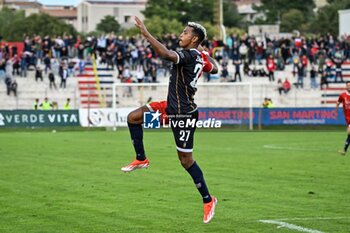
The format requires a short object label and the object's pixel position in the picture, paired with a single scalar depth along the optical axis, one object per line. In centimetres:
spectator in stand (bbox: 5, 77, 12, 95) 5512
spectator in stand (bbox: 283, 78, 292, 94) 5662
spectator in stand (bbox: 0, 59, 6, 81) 5659
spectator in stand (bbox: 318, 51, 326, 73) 6012
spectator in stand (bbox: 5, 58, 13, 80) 5638
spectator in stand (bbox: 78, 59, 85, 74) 5966
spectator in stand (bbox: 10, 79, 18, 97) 5528
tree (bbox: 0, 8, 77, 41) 12019
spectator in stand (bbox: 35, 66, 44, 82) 5716
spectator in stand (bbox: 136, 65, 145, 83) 5697
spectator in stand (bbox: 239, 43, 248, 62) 6188
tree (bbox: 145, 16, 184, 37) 11063
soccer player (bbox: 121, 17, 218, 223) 1262
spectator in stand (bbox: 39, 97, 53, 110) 5215
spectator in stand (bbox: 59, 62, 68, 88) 5662
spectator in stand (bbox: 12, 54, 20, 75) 5812
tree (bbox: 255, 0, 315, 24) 14462
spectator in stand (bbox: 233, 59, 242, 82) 5888
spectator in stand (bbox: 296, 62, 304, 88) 5806
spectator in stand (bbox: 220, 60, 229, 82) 5794
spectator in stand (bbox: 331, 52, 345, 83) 5953
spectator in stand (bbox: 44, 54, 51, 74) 5838
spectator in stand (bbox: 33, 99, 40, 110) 5231
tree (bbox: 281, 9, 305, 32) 13412
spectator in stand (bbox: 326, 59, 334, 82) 5963
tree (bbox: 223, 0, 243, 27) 14725
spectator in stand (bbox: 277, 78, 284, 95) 5656
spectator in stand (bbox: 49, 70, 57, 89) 5644
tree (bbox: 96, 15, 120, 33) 15638
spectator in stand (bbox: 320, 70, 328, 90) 5781
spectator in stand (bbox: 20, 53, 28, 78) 5825
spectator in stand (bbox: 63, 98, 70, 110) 5269
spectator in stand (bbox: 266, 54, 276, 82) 5959
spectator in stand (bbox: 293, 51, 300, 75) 6003
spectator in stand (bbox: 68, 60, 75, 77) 5902
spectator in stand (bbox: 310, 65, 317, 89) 5806
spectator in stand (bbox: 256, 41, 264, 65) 6241
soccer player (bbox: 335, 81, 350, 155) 2991
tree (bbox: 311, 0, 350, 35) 11912
